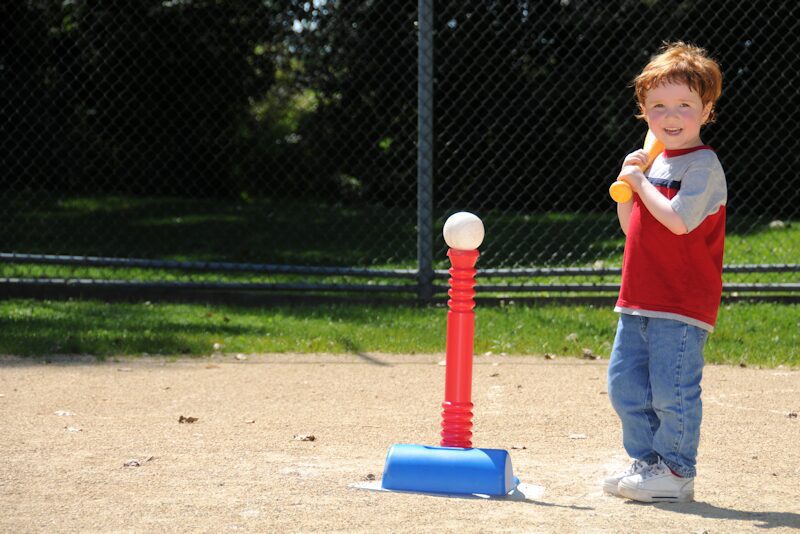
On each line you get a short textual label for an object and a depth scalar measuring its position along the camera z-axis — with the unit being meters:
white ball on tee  7.15
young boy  7.09
